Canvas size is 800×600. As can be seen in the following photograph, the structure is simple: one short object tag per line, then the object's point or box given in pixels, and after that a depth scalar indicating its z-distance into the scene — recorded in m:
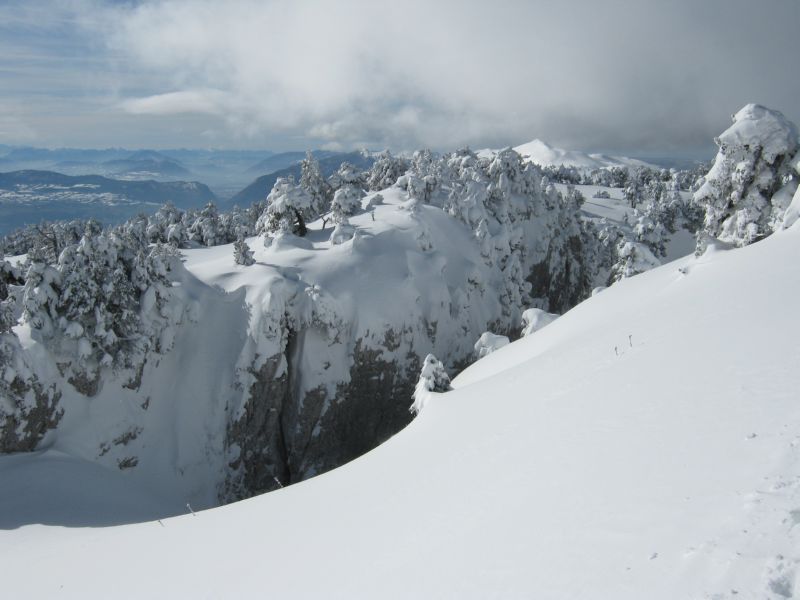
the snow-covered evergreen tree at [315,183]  55.31
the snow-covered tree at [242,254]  34.09
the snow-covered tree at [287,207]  40.59
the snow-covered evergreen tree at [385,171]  66.06
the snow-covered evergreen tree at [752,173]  23.23
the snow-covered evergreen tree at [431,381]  20.12
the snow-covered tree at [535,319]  29.88
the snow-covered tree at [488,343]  30.05
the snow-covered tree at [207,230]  60.72
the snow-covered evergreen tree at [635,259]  37.53
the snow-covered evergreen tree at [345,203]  43.22
